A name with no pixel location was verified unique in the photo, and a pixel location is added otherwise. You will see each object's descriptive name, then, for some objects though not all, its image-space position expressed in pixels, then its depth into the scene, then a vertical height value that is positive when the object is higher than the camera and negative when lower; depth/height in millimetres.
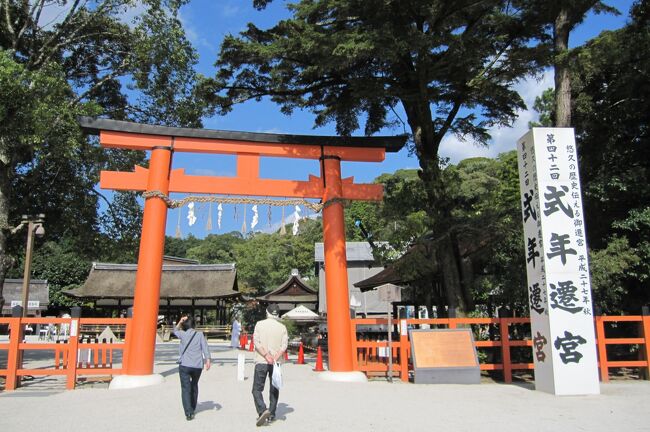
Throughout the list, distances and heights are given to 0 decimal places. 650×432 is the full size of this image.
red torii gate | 9445 +2594
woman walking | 5930 -713
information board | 9102 -1021
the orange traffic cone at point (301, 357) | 13527 -1489
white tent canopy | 21094 -503
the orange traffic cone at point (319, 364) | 11619 -1448
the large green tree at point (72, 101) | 9938 +5195
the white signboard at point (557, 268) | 7512 +575
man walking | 5598 -610
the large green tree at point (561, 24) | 9930 +6090
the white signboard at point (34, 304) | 30609 -16
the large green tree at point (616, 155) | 10492 +3892
